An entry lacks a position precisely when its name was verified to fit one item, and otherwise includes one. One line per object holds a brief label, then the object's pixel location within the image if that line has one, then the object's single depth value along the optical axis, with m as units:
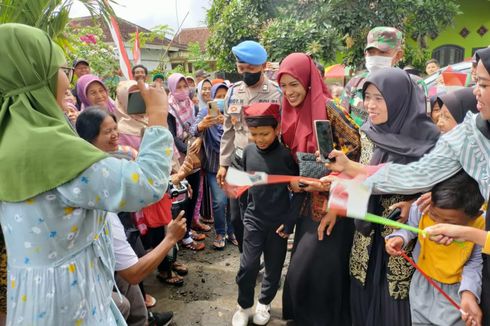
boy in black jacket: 2.68
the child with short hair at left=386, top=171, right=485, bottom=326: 1.71
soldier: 3.62
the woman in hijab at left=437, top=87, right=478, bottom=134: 2.08
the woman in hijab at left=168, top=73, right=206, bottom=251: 4.39
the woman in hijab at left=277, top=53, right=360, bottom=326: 2.41
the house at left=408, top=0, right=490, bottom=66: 12.89
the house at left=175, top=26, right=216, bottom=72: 28.95
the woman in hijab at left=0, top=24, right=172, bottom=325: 1.16
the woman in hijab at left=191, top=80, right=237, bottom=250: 4.29
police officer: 3.30
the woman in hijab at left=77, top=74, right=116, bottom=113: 3.75
